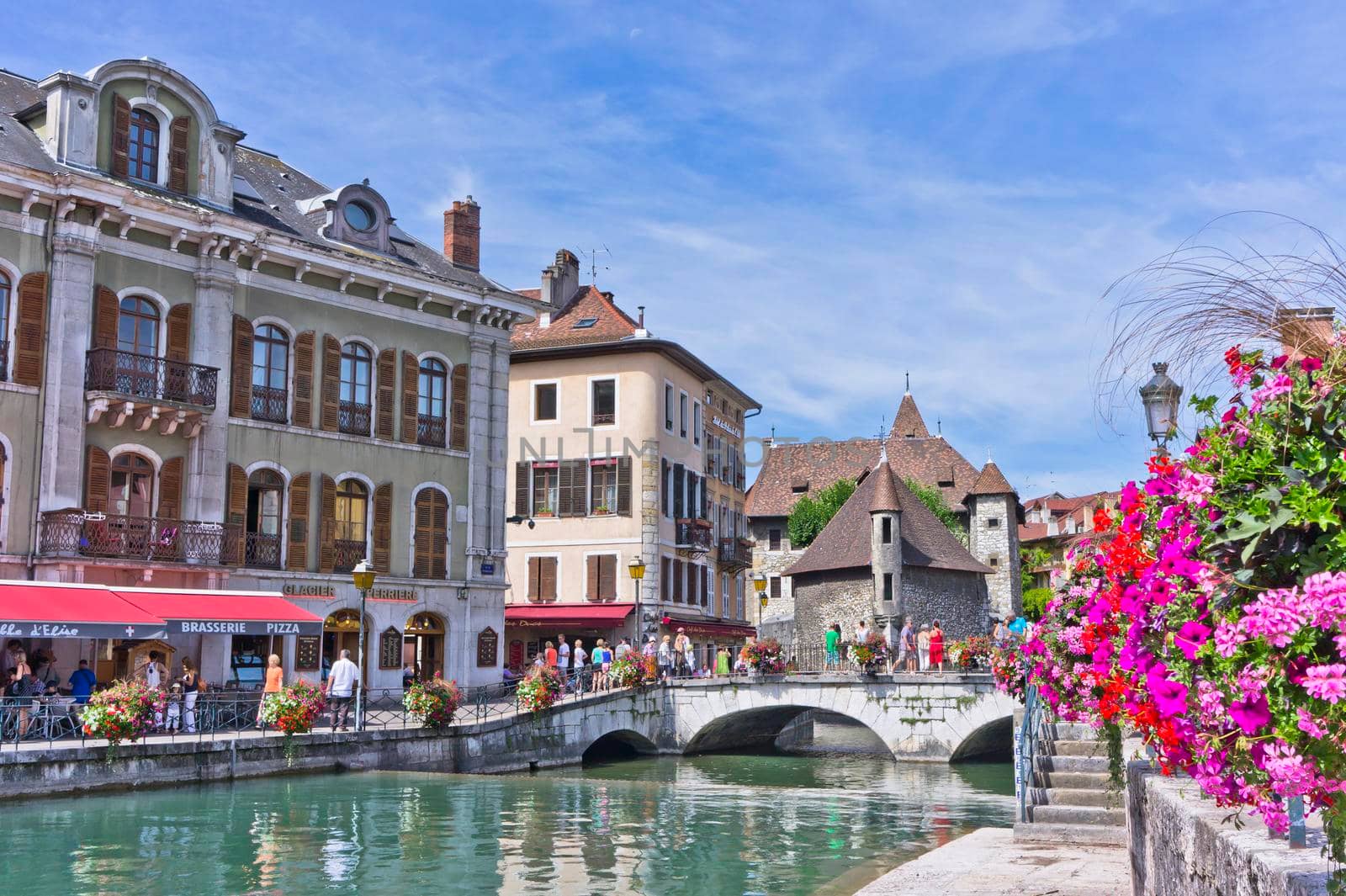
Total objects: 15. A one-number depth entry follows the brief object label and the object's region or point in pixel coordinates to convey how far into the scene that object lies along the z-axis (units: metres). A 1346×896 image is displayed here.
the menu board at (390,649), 28.72
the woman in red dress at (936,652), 33.84
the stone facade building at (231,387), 23.78
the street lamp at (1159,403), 8.05
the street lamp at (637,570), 29.56
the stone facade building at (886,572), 49.28
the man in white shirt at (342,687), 23.45
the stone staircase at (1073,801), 11.26
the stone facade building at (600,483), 39.69
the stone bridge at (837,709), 31.66
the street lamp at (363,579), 22.31
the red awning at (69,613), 19.73
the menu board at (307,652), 27.16
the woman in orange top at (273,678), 22.48
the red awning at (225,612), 22.23
